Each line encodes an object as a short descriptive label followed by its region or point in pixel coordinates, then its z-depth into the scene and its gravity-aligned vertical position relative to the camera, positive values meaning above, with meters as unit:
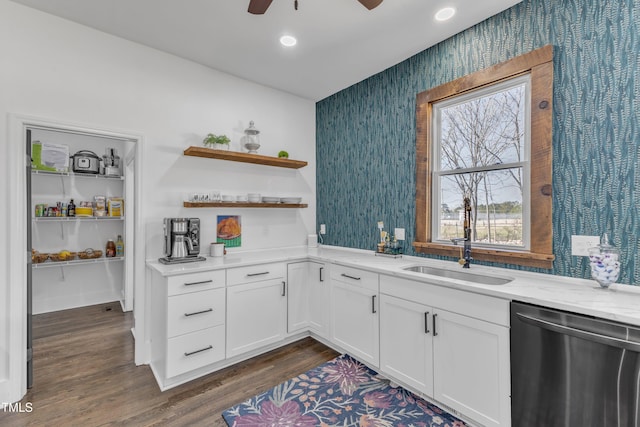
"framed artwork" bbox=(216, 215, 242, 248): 3.13 -0.17
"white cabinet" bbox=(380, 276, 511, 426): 1.67 -0.85
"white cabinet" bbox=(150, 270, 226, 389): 2.24 -0.87
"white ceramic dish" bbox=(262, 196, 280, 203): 3.29 +0.17
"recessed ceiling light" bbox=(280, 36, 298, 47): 2.54 +1.51
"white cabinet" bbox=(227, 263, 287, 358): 2.55 -0.85
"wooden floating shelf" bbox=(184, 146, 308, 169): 2.80 +0.59
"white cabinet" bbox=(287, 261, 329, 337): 2.91 -0.84
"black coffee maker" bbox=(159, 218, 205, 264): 2.61 -0.25
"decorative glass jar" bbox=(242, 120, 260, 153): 3.17 +0.82
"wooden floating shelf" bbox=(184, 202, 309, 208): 2.82 +0.10
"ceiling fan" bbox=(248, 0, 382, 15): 1.74 +1.27
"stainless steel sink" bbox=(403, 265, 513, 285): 2.08 -0.48
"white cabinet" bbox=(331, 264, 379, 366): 2.39 -0.85
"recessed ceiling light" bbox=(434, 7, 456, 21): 2.16 +1.49
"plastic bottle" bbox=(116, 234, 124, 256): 4.20 -0.47
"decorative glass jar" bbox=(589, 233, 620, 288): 1.64 -0.28
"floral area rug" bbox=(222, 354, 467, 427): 1.89 -1.32
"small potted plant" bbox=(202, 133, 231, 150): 2.90 +0.72
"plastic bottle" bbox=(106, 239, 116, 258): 4.12 -0.48
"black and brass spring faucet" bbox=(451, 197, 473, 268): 2.29 -0.20
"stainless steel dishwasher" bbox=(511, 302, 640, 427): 1.27 -0.75
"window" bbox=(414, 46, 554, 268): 1.99 +0.42
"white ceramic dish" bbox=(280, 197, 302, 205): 3.43 +0.17
